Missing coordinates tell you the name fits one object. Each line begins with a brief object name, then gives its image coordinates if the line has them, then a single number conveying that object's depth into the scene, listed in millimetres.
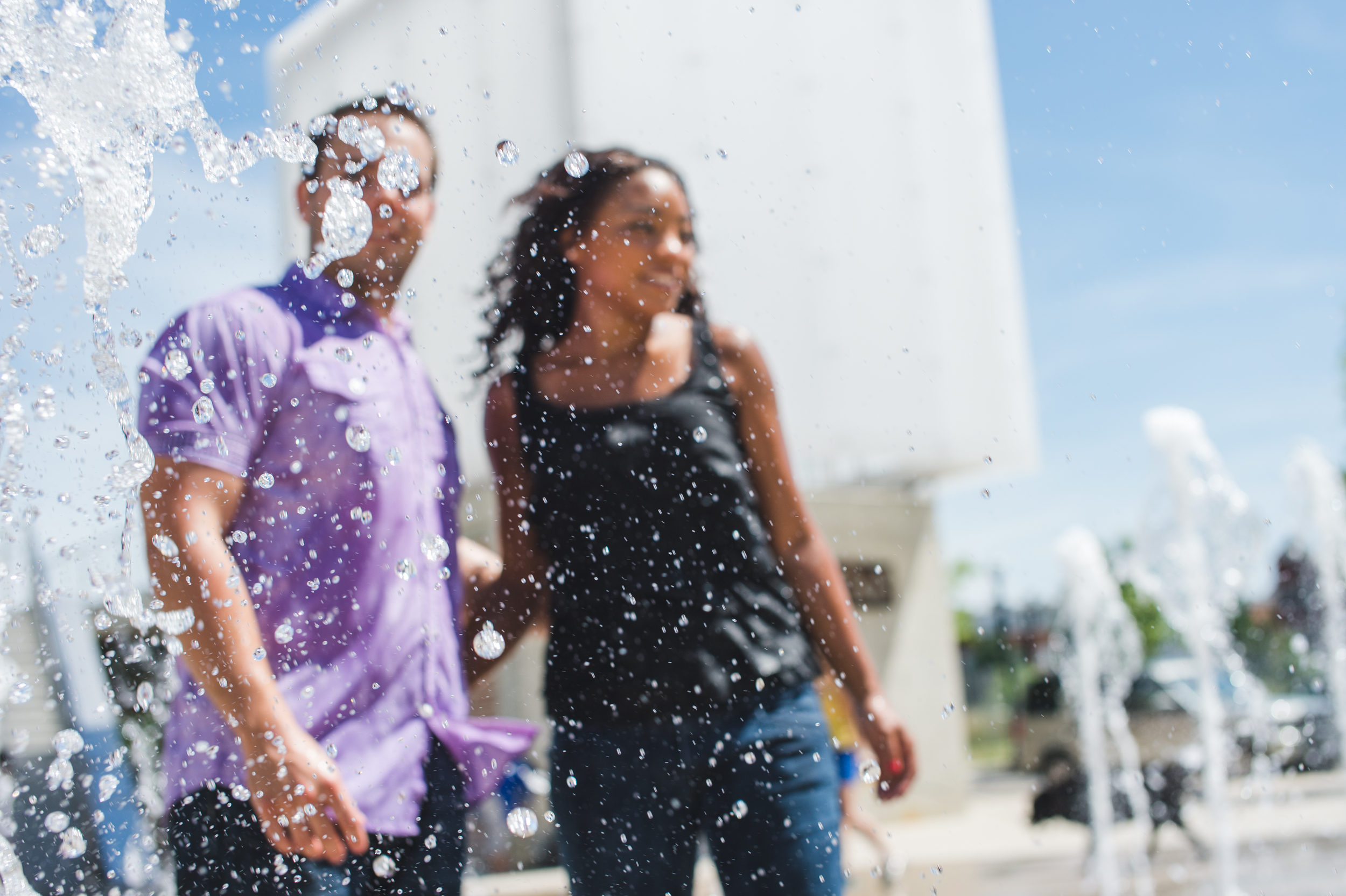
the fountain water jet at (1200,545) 5219
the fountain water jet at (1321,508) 5910
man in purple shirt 1265
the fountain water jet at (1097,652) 8297
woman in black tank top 1355
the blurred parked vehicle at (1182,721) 7539
